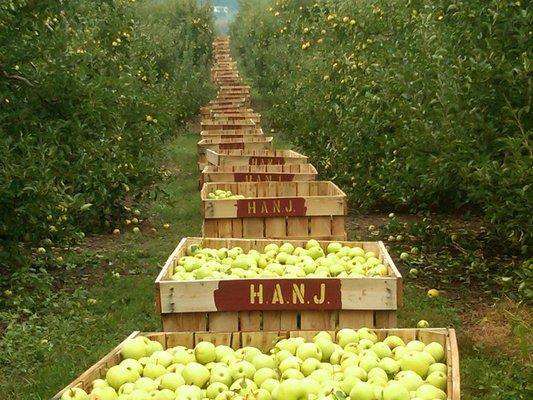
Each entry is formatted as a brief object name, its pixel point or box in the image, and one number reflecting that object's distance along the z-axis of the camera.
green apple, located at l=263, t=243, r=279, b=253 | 5.86
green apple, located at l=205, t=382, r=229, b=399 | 3.39
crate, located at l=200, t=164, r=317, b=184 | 9.26
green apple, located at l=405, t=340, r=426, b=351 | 3.75
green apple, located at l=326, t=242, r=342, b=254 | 5.84
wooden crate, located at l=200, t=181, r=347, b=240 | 7.28
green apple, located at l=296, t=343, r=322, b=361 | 3.72
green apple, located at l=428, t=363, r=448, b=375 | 3.53
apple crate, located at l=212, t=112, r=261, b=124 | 19.44
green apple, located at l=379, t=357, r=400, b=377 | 3.55
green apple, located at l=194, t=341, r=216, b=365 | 3.76
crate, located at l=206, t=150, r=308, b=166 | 11.40
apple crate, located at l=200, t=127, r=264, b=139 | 15.41
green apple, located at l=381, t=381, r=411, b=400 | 3.18
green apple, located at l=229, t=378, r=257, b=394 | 3.36
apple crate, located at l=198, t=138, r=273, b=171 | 14.05
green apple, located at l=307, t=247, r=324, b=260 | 5.73
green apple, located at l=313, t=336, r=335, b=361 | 3.81
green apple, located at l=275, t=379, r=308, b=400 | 3.20
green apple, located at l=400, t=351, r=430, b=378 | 3.55
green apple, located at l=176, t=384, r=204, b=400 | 3.27
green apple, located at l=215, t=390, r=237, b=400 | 3.26
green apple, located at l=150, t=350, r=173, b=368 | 3.71
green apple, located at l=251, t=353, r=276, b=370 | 3.67
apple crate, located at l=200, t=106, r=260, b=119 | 20.81
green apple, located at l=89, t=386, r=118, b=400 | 3.29
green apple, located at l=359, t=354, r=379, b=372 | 3.55
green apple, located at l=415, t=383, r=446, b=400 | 3.22
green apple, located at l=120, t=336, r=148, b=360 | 3.78
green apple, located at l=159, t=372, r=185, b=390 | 3.44
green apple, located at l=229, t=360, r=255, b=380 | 3.54
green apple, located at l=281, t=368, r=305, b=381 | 3.41
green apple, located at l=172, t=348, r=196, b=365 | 3.75
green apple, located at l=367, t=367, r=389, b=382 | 3.41
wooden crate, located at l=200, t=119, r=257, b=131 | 17.33
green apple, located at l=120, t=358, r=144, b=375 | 3.60
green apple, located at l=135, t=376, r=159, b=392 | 3.40
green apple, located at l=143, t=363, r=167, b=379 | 3.61
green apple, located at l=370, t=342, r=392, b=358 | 3.77
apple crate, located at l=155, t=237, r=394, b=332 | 4.77
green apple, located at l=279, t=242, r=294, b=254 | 5.83
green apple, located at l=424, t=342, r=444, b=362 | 3.70
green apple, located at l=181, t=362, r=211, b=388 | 3.51
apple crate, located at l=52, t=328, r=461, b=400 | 3.90
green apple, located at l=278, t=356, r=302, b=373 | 3.57
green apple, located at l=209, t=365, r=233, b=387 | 3.47
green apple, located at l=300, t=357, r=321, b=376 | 3.57
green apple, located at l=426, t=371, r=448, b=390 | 3.43
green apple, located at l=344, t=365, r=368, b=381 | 3.44
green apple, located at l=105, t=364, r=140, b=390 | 3.52
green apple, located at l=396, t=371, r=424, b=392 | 3.37
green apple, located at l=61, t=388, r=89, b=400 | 3.21
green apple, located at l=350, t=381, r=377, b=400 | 3.22
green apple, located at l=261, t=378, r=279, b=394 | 3.36
